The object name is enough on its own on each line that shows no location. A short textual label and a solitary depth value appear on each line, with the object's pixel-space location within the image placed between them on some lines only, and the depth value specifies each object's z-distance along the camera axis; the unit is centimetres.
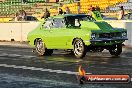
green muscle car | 1659
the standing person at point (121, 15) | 2603
